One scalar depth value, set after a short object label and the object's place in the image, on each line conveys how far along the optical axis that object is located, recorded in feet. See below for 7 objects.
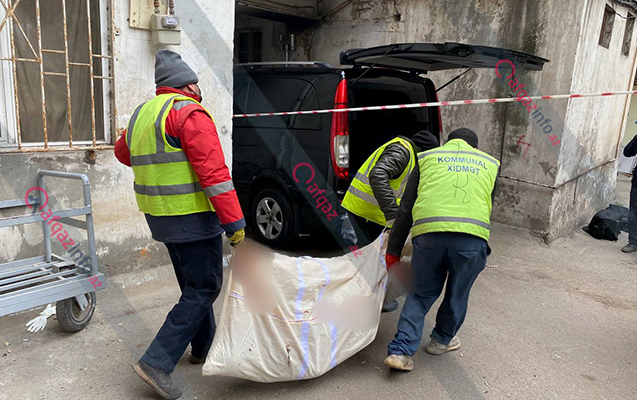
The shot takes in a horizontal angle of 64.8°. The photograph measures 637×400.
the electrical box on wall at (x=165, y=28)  12.71
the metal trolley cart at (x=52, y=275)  9.40
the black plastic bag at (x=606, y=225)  21.49
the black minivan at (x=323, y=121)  15.17
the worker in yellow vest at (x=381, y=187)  11.37
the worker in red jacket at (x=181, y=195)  8.05
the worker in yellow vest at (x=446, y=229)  9.64
